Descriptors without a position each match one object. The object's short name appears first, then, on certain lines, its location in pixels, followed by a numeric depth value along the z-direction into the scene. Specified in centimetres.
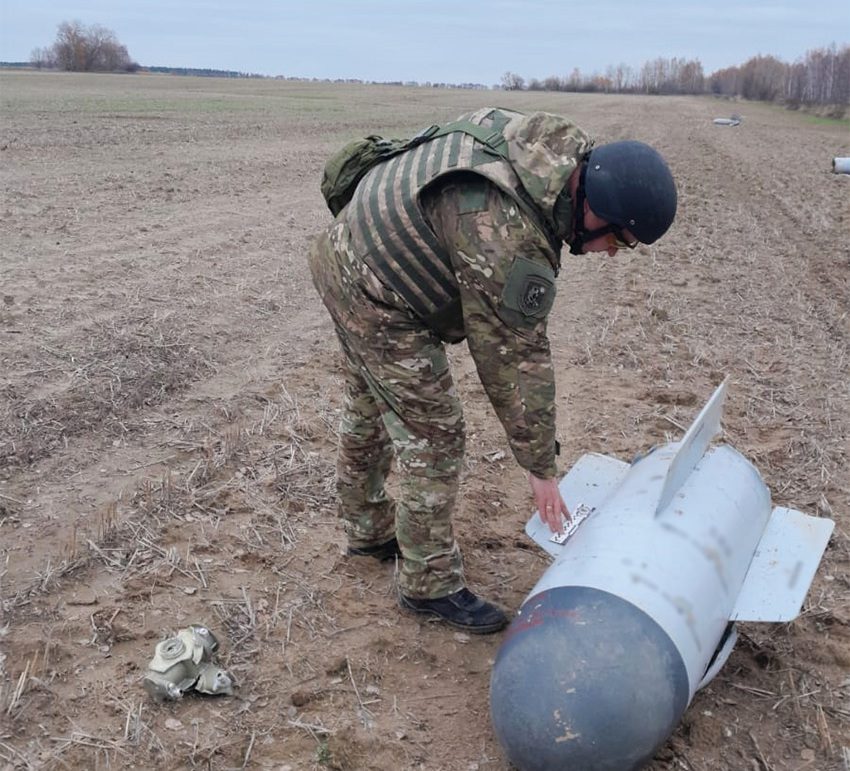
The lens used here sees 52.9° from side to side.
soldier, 267
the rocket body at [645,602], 247
